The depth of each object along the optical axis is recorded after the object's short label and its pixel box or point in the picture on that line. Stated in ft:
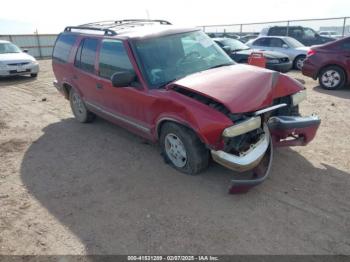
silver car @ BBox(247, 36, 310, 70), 43.60
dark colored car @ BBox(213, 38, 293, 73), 37.86
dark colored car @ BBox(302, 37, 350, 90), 29.78
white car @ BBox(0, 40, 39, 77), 40.14
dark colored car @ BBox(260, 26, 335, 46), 56.90
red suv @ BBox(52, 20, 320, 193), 12.32
